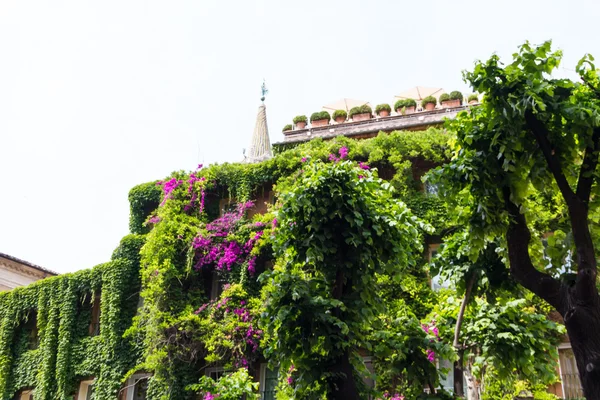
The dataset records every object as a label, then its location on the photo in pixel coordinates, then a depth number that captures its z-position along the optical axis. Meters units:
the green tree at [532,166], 7.32
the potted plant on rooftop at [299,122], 26.88
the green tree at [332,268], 9.92
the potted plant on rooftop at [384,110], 26.08
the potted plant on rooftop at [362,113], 26.37
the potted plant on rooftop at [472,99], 24.48
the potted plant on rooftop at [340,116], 26.69
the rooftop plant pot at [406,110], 25.62
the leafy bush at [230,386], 13.15
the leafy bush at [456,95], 25.31
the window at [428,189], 20.39
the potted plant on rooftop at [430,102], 25.16
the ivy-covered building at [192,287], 19.61
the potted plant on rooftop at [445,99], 25.39
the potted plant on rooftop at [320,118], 26.72
